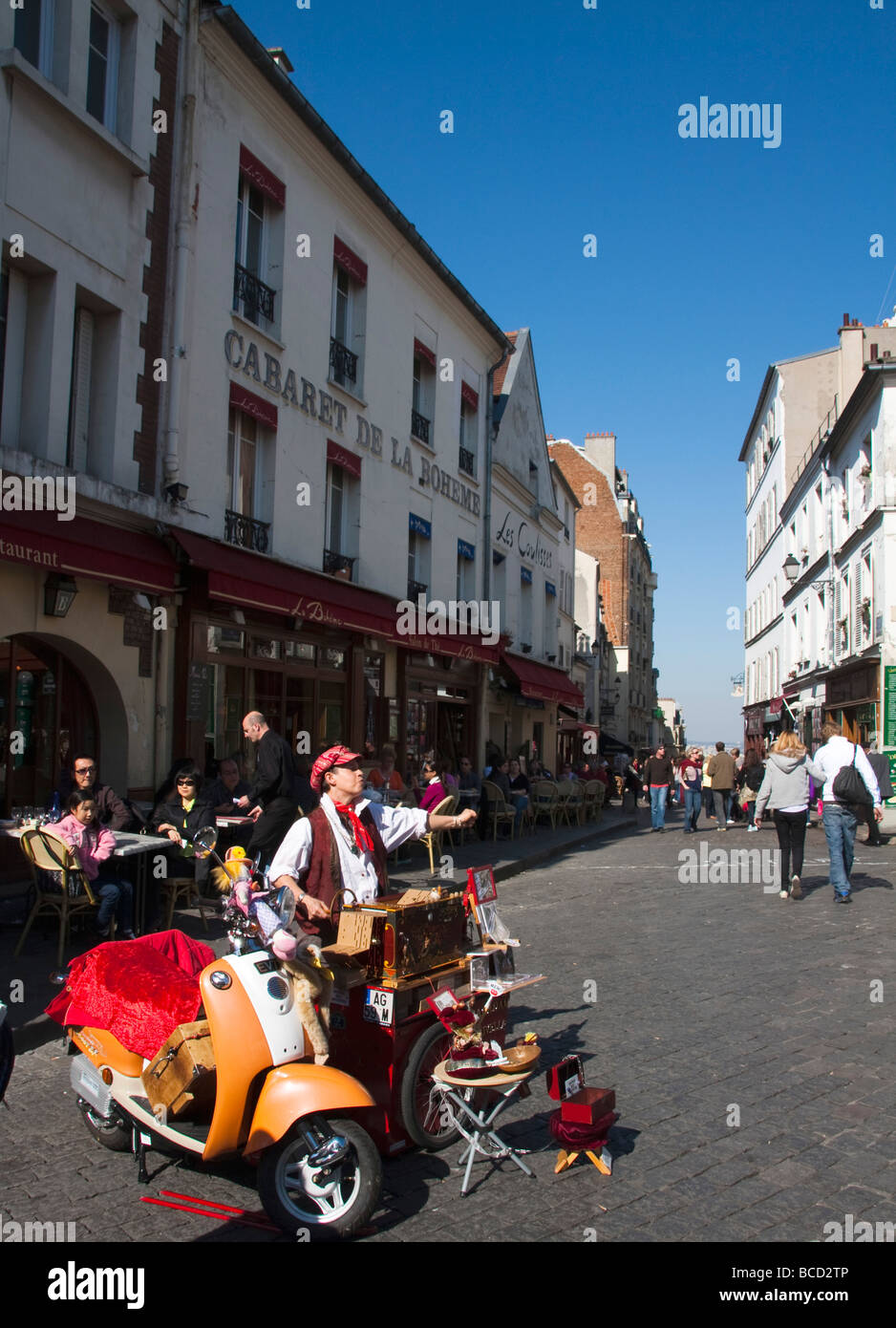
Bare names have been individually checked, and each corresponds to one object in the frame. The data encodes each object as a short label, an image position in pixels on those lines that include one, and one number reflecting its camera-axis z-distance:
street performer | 4.38
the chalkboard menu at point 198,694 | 10.86
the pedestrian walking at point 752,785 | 21.23
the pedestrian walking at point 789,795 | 10.81
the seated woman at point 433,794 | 13.28
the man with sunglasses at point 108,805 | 7.97
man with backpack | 10.58
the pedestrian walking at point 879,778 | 17.36
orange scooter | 3.51
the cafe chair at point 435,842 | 11.93
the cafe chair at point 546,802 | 19.70
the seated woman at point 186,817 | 8.42
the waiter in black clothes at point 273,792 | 7.54
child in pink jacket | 7.27
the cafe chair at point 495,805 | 16.66
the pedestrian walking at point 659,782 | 20.20
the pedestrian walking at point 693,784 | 19.42
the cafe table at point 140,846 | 7.39
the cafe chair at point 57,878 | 7.04
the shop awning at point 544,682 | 21.50
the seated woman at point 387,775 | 13.15
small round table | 3.99
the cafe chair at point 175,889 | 8.25
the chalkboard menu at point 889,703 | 20.00
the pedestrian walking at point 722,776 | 19.25
